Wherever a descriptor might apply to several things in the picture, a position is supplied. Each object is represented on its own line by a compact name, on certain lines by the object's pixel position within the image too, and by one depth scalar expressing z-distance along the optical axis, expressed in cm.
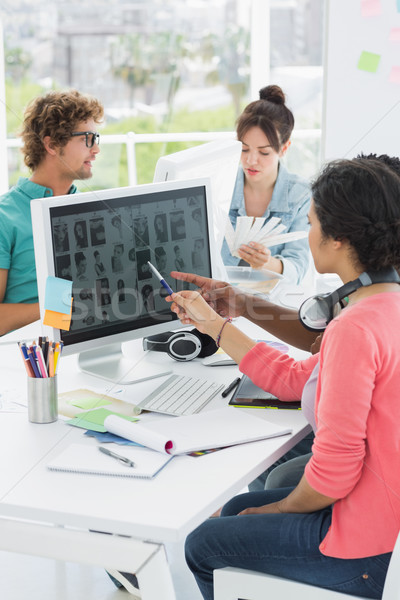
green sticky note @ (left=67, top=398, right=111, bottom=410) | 345
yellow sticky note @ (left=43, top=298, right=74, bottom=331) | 346
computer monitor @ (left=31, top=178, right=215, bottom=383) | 350
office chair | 309
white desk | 291
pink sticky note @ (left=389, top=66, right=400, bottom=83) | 578
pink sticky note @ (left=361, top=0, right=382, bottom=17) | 568
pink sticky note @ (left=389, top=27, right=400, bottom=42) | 569
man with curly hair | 432
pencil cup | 331
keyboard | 345
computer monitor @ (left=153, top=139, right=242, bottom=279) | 405
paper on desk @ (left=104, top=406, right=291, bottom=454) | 319
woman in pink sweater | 304
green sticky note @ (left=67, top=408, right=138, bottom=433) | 330
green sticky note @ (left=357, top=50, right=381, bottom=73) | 578
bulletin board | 572
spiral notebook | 309
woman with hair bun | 497
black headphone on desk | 382
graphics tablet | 345
